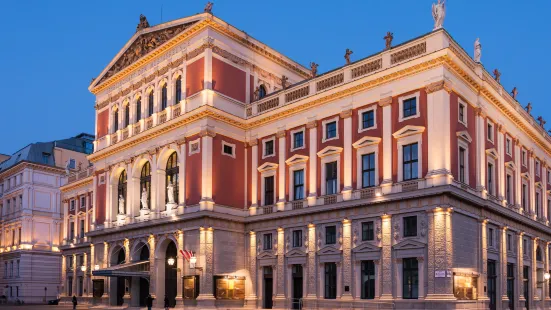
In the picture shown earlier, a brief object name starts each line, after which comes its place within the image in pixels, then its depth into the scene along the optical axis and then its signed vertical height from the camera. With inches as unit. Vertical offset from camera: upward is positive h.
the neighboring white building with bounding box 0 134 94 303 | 3348.9 -33.1
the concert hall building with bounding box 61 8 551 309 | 1482.5 +107.8
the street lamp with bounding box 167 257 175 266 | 1824.6 -122.9
